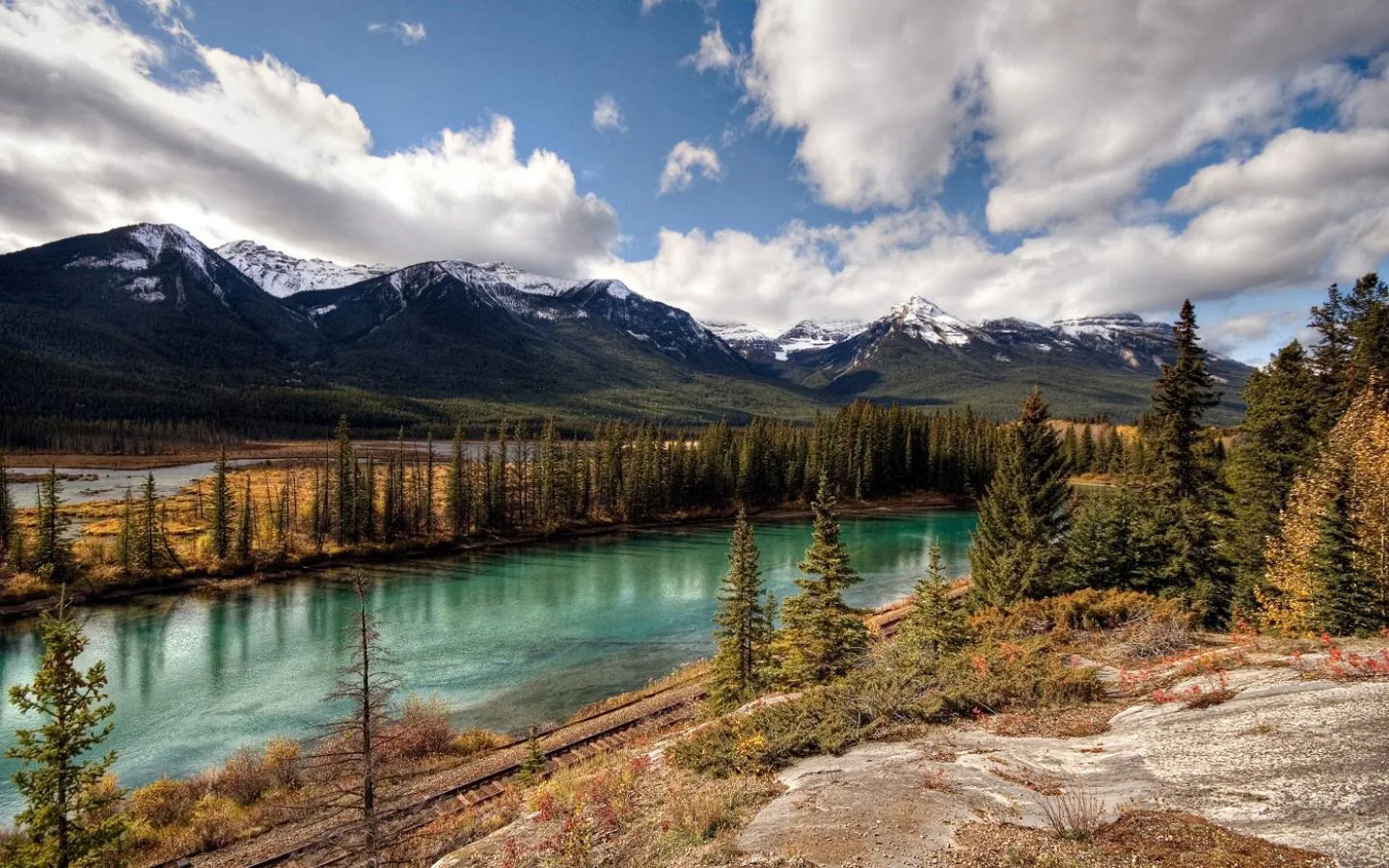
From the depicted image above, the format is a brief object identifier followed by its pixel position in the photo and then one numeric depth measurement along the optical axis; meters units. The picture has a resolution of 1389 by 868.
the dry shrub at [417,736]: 26.48
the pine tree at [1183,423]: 27.91
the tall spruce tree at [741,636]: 24.83
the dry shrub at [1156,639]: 16.36
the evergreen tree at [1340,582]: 17.69
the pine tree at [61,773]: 13.05
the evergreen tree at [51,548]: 49.94
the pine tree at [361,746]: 16.14
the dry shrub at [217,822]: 20.06
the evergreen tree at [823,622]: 22.00
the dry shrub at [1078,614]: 20.05
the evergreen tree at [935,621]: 20.41
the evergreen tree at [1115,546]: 25.83
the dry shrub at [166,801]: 21.28
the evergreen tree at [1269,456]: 25.53
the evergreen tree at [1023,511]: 26.47
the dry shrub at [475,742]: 26.91
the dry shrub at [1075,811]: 7.39
